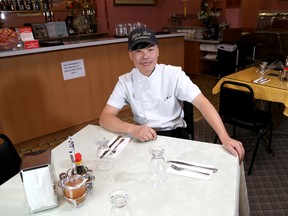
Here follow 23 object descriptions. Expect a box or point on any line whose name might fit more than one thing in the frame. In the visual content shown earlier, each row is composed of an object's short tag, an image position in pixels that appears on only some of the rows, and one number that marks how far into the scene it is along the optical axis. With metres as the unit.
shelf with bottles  4.14
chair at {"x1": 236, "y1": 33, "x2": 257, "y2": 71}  4.62
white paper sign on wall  3.09
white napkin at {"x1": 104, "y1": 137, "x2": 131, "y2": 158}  1.19
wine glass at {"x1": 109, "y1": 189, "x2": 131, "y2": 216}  0.80
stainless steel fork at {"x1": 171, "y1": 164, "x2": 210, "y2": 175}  1.01
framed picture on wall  5.35
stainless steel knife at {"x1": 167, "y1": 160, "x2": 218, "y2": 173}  1.03
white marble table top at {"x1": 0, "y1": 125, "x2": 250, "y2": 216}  0.84
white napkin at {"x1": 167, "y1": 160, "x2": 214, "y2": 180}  0.99
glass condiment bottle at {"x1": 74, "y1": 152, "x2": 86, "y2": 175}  0.92
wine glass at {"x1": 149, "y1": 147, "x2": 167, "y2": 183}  1.01
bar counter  2.74
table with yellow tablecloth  2.30
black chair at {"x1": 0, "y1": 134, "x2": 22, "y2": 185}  1.35
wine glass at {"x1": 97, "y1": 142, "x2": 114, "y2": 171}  1.10
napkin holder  0.83
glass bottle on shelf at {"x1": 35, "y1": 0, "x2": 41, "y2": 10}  4.36
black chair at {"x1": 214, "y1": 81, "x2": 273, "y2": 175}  2.25
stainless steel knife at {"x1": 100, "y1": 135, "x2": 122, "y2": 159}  1.20
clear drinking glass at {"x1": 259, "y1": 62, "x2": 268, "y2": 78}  2.73
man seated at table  1.41
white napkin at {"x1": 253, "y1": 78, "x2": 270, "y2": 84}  2.49
